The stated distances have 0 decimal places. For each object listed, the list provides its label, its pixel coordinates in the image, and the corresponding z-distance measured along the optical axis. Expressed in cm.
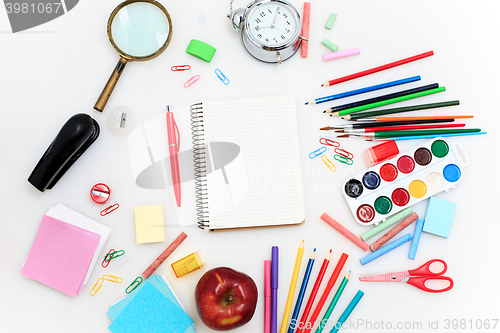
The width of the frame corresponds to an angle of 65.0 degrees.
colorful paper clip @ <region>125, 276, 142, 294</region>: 124
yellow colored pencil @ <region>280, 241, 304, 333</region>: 124
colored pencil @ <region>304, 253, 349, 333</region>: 124
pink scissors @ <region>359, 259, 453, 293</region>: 126
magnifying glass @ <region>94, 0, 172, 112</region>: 126
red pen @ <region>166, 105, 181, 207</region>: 126
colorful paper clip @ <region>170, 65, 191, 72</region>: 130
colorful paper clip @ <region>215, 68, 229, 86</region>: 131
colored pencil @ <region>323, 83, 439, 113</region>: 130
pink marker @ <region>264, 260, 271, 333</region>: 123
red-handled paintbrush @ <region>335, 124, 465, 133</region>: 129
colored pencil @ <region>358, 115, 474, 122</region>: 129
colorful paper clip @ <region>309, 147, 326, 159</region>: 130
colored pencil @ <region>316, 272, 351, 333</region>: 124
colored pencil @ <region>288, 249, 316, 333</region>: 124
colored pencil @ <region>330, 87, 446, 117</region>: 130
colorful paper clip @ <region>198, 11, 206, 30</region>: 131
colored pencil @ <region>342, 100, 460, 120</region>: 130
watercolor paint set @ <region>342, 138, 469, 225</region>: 128
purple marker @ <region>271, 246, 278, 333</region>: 123
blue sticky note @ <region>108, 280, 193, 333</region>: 121
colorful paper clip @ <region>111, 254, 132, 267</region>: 125
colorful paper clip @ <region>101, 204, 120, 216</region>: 126
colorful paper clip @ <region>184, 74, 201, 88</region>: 130
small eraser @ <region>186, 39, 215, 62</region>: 129
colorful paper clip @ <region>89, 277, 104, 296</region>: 124
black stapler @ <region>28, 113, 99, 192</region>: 118
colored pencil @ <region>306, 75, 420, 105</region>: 130
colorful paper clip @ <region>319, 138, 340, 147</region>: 130
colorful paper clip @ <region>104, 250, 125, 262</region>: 125
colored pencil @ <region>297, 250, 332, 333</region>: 124
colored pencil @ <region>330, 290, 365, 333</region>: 124
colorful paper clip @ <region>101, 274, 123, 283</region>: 124
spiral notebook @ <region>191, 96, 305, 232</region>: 125
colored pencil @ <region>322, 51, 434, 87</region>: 130
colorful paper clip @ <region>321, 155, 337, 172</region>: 130
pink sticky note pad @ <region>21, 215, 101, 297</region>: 122
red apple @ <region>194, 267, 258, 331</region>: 114
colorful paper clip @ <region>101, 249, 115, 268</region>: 125
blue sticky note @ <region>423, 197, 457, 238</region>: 129
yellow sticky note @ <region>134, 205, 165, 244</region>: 124
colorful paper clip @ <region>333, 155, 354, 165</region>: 130
